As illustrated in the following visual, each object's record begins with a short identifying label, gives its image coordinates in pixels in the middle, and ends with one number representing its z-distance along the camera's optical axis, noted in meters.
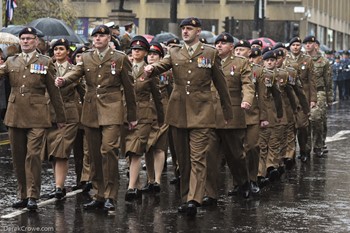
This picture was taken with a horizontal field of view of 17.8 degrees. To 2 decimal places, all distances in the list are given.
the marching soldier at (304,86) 18.25
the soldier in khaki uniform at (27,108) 11.93
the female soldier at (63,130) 13.09
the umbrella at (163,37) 27.21
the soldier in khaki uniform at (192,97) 11.87
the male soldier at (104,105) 11.88
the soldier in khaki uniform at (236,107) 13.09
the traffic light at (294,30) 45.47
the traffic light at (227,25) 43.41
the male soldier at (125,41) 20.46
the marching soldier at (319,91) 19.70
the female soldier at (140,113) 13.13
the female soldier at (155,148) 13.97
